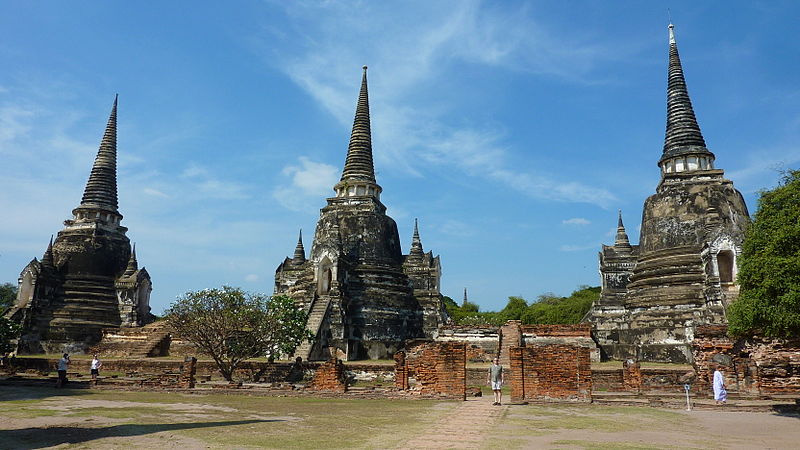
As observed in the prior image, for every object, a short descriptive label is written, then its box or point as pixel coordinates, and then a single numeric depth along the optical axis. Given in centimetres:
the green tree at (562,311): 5232
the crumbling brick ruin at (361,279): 2791
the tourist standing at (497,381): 1362
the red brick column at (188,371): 1739
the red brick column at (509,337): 2578
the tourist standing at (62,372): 1709
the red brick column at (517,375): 1438
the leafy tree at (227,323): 1931
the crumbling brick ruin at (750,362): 1612
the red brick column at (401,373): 1661
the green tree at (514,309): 5896
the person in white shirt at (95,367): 1814
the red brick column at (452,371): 1503
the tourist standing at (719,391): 1373
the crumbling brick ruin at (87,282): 3161
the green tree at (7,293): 5860
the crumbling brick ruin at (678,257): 2392
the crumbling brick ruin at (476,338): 2778
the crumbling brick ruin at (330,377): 1680
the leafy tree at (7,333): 2219
